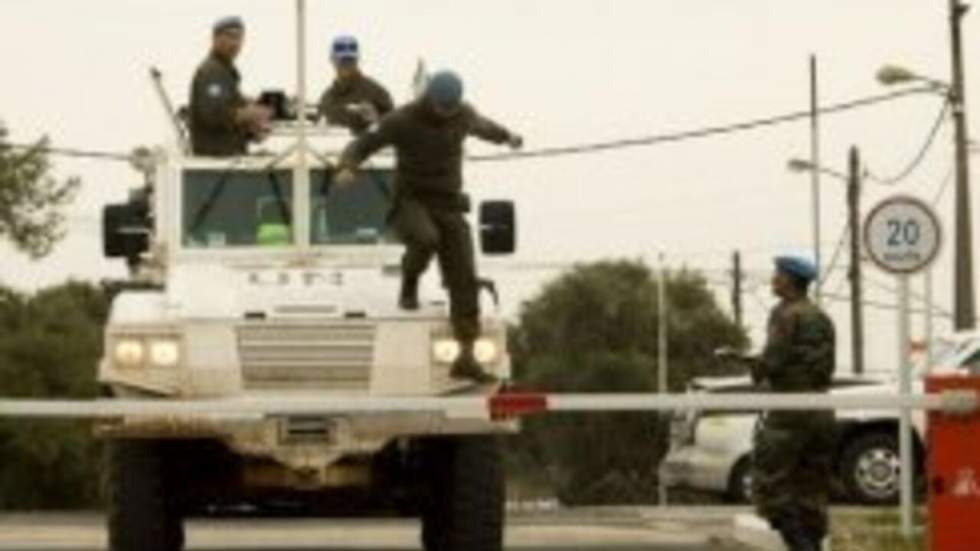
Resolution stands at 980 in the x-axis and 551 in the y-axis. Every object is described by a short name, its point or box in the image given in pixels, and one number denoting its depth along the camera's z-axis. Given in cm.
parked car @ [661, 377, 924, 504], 2725
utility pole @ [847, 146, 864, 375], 6019
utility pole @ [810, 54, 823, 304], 5942
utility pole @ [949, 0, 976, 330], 4128
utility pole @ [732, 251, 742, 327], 8681
